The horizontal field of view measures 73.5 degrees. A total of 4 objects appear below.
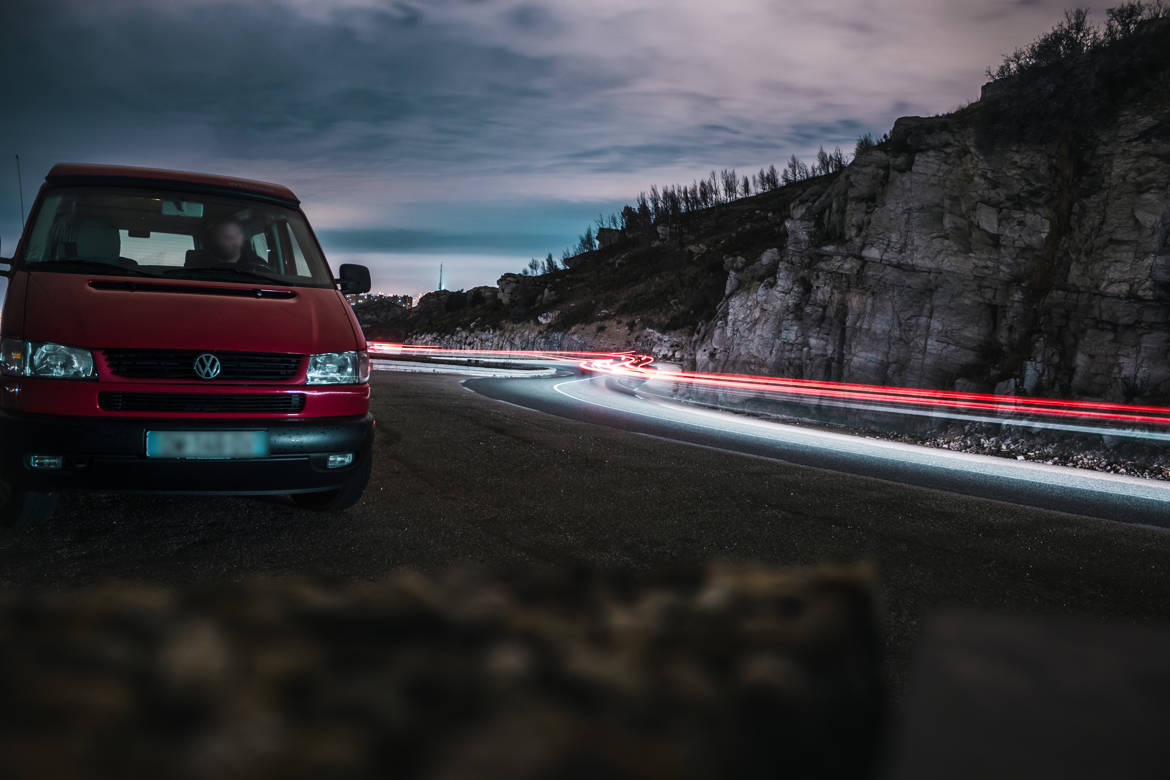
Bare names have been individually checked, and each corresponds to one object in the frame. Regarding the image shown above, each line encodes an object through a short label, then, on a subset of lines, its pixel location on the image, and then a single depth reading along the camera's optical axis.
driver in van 5.72
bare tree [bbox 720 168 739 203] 146.12
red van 4.07
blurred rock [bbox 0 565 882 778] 0.54
